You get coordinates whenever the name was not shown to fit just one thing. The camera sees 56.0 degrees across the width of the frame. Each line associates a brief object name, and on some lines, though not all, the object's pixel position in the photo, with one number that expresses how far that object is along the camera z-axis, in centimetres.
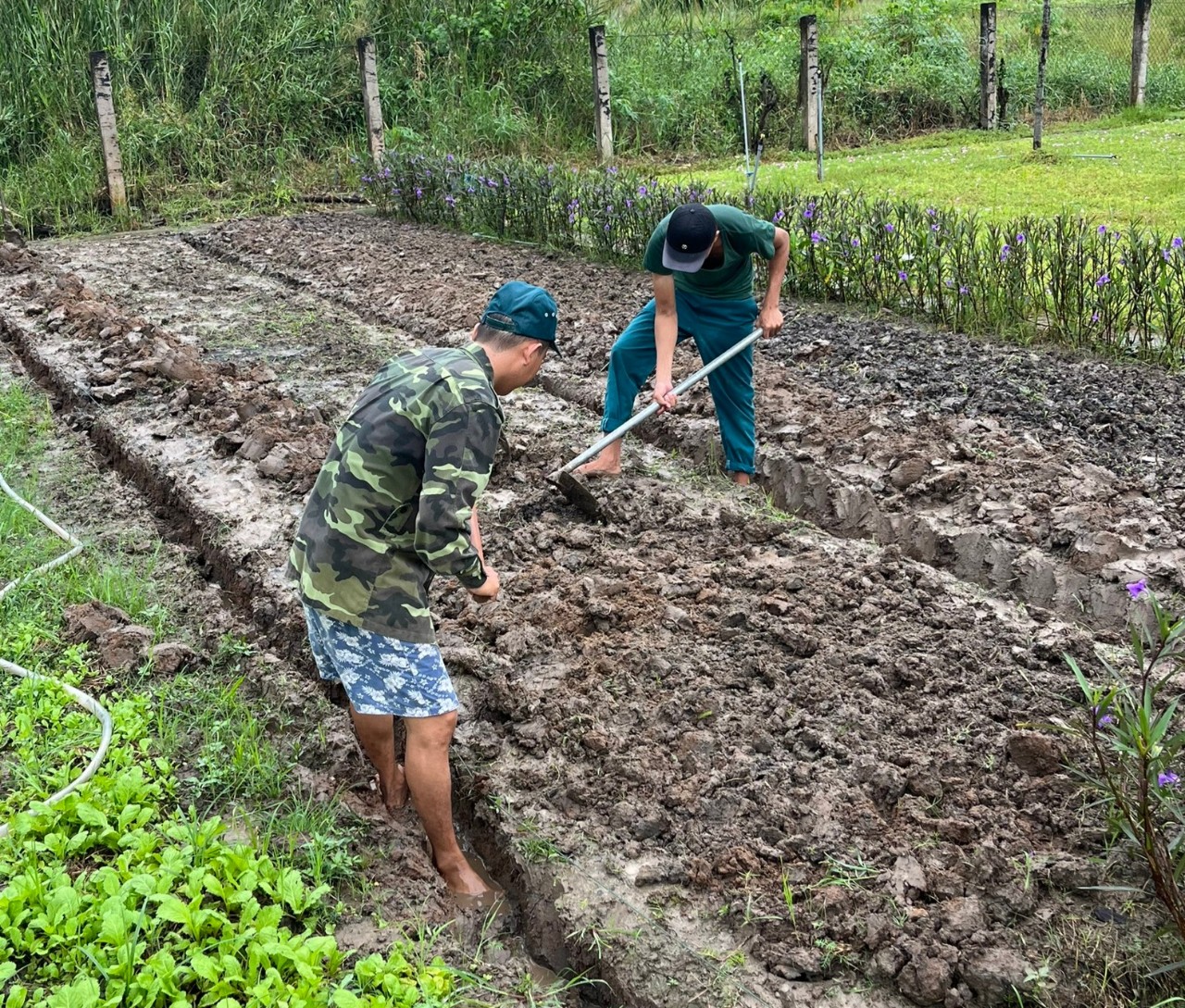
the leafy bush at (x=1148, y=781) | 220
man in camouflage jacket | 256
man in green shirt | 443
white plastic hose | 298
